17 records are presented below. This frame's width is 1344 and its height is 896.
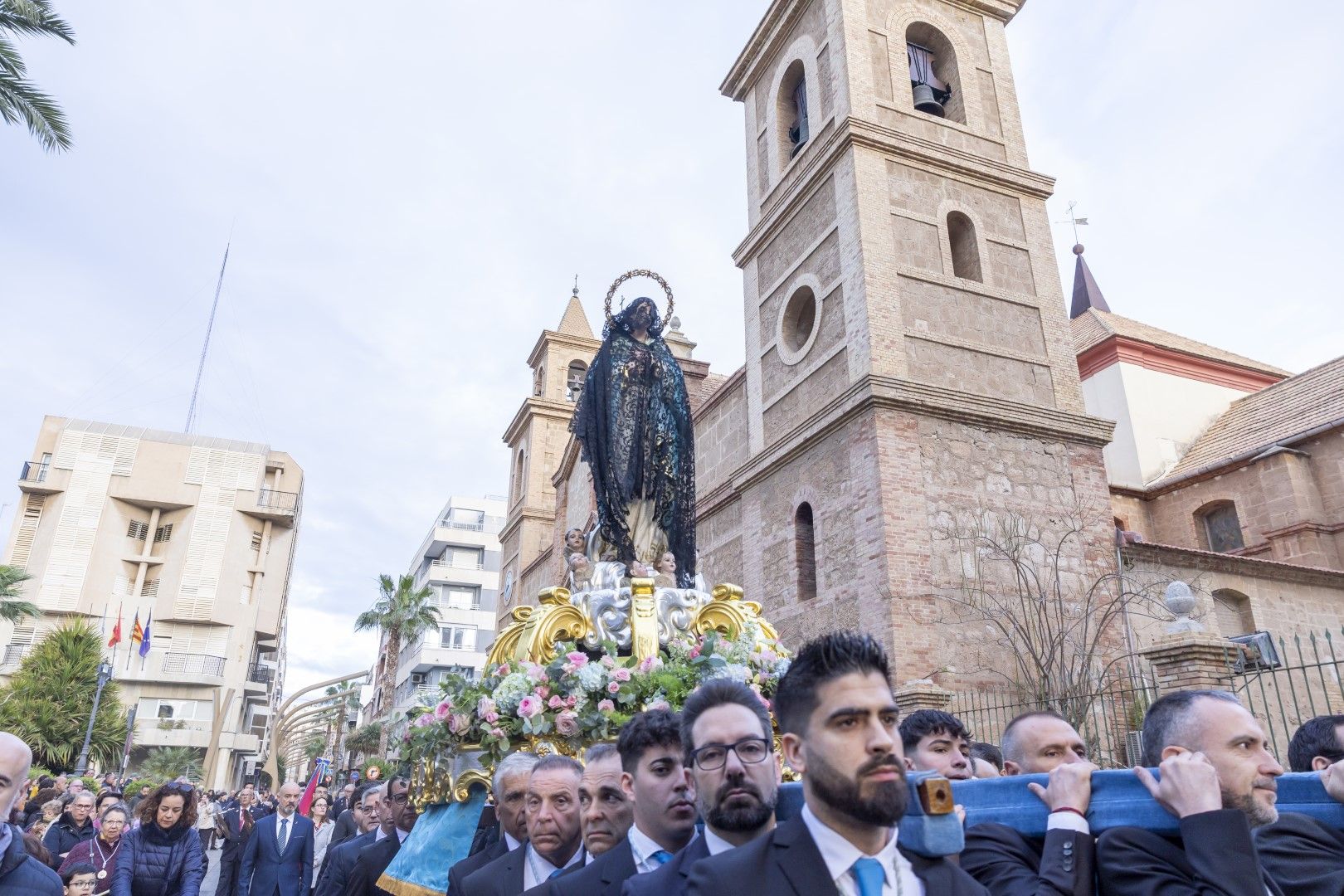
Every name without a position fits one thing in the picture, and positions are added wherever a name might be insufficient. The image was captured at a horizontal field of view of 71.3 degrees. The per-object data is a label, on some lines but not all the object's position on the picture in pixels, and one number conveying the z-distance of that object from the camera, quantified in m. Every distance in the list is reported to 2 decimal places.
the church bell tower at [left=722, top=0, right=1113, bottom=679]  14.98
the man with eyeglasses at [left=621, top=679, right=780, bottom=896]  2.61
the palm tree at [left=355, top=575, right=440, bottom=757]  51.38
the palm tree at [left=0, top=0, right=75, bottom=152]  14.56
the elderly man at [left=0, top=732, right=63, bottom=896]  3.75
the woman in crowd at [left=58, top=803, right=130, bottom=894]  7.58
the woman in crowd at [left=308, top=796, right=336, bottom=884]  11.27
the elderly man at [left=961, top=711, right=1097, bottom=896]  2.36
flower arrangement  4.64
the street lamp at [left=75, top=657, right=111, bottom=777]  29.58
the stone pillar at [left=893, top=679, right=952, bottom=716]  12.49
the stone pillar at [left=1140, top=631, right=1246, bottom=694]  11.49
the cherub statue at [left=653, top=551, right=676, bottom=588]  6.13
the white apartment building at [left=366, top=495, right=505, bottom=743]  68.69
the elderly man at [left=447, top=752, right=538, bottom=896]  4.23
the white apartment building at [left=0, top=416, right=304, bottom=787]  51.94
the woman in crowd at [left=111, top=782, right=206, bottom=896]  7.01
